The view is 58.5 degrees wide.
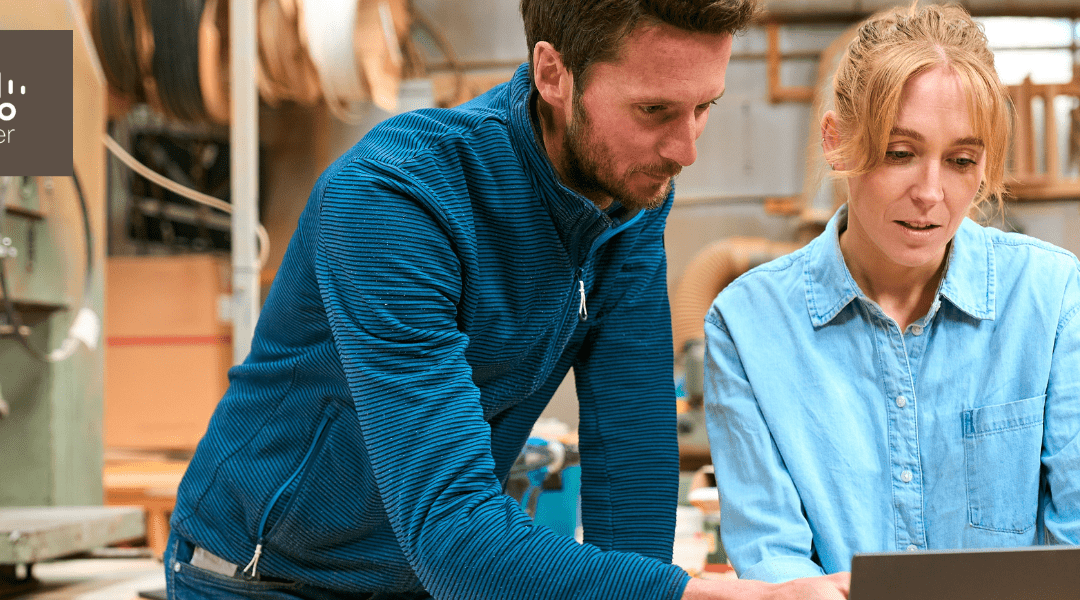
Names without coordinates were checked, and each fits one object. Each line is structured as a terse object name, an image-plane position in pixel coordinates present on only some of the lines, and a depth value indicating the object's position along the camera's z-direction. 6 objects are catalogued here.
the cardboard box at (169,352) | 4.14
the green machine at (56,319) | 1.94
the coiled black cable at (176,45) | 4.23
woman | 1.18
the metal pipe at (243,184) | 2.26
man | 0.91
